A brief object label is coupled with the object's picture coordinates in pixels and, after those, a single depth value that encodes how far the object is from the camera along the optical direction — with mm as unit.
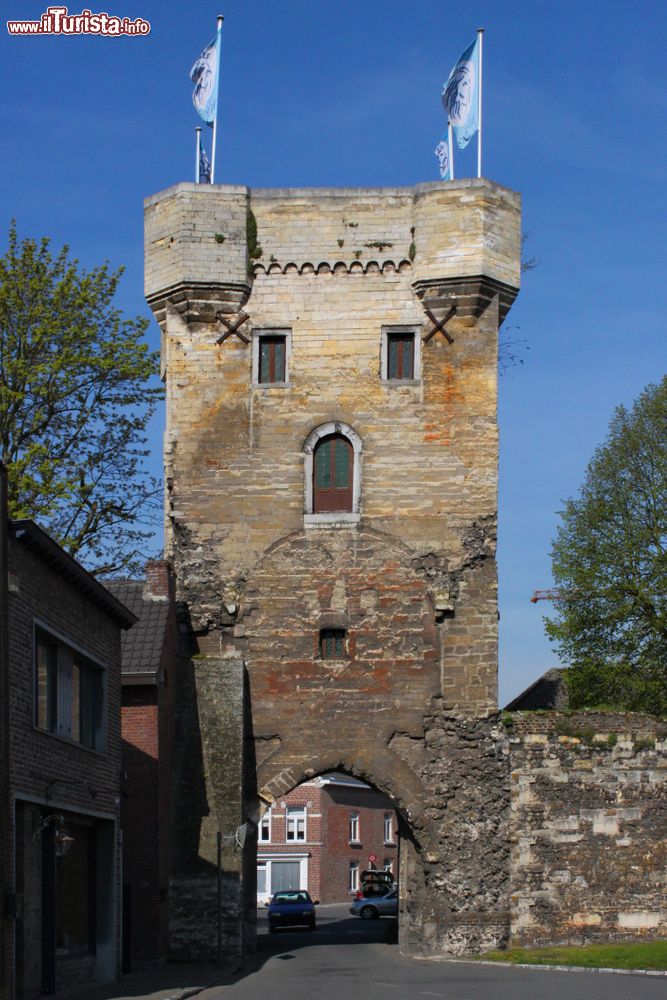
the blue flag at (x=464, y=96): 32281
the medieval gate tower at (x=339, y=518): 29562
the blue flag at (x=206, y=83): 32719
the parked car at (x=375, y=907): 51844
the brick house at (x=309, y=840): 66375
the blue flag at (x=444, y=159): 32781
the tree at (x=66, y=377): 35594
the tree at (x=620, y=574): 40531
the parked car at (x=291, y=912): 45750
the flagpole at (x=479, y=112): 31906
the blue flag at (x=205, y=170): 33125
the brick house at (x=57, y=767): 18703
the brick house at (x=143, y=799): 27406
